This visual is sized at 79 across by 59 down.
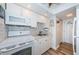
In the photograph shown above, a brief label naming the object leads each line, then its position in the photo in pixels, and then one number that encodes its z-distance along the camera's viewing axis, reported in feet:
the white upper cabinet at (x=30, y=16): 3.66
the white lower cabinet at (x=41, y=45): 4.00
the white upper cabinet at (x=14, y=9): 3.21
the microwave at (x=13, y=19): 3.14
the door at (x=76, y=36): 4.36
